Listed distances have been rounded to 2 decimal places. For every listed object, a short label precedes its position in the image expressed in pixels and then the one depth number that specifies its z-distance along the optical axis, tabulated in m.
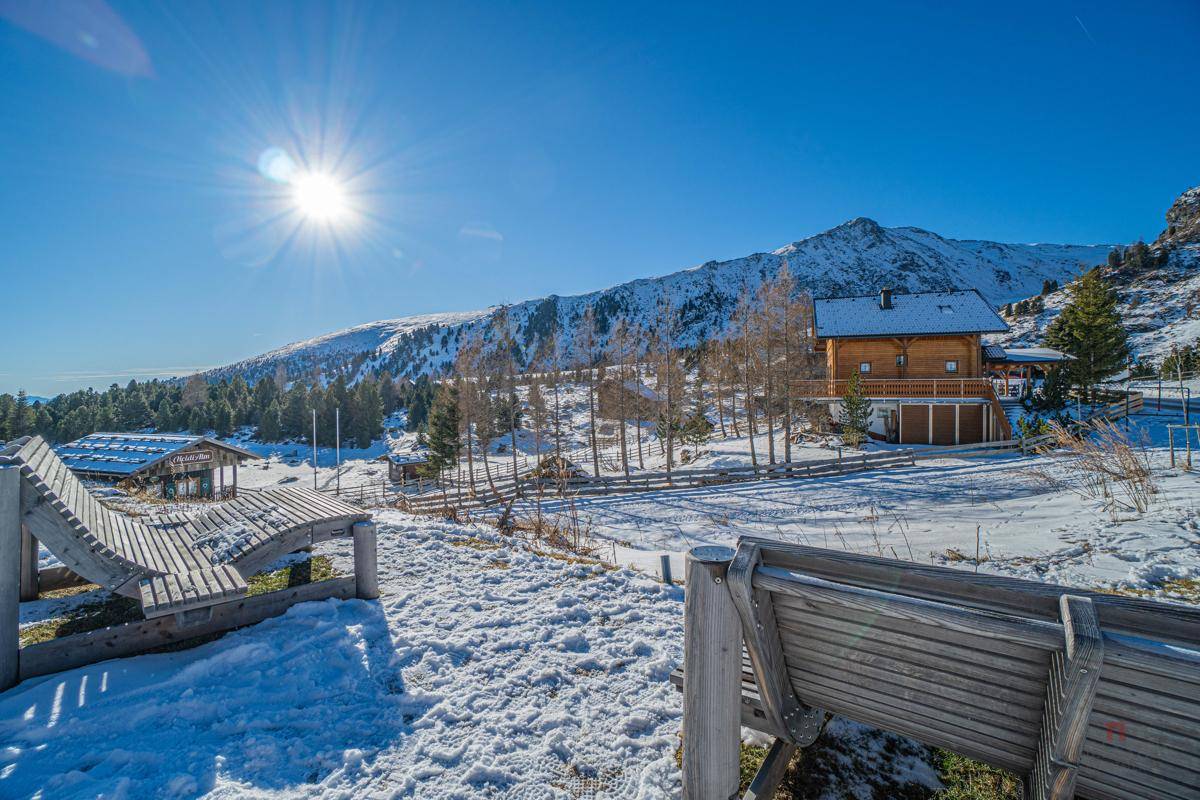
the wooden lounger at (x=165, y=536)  3.78
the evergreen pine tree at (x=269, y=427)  61.38
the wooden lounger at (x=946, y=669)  1.45
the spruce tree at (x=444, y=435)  34.12
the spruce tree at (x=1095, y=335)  24.97
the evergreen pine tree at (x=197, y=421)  62.94
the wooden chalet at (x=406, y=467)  37.31
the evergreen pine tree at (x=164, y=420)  63.91
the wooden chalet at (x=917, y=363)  23.53
